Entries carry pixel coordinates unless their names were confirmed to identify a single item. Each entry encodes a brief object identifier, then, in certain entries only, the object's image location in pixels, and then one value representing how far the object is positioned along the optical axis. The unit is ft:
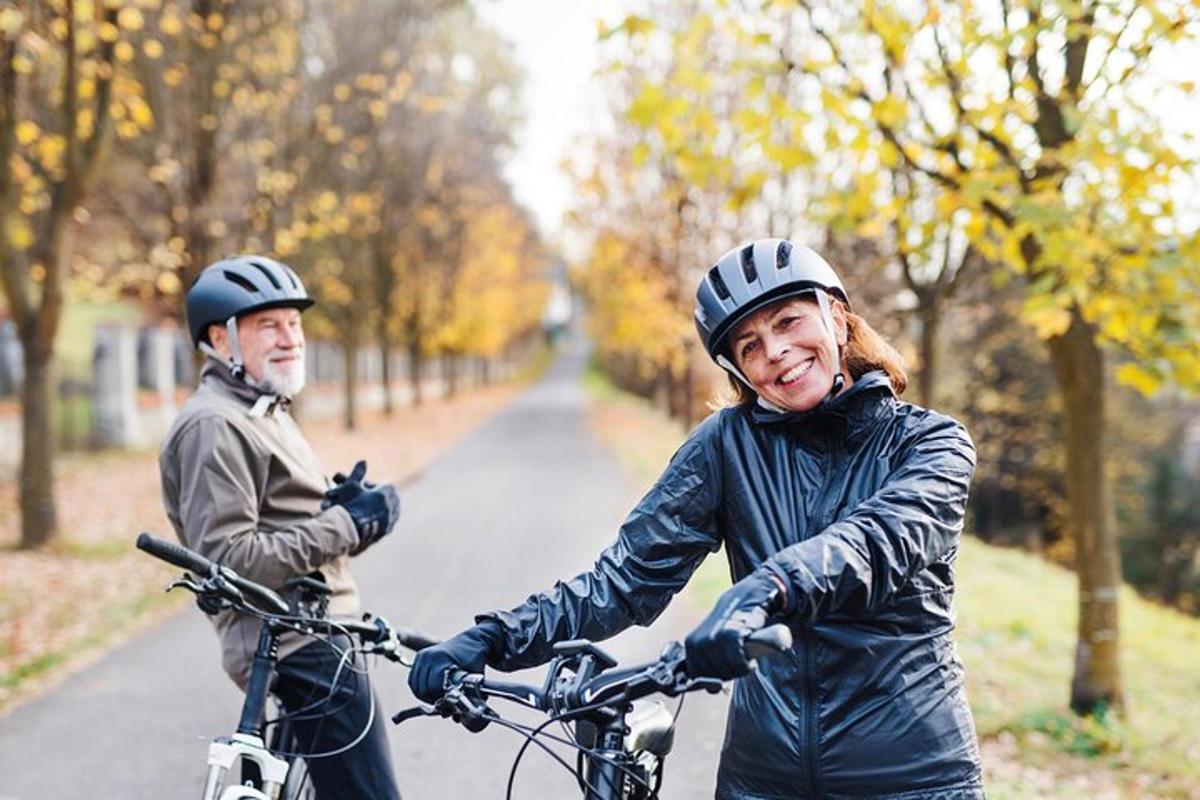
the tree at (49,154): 35.19
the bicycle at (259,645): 9.29
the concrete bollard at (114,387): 66.49
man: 10.71
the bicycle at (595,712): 6.77
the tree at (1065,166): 18.48
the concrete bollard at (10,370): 56.24
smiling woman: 7.11
